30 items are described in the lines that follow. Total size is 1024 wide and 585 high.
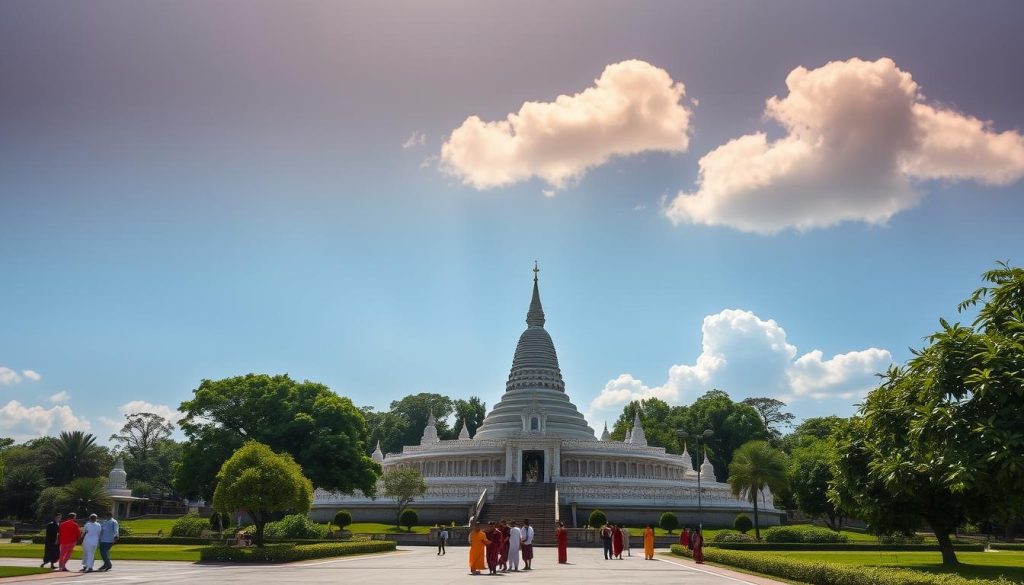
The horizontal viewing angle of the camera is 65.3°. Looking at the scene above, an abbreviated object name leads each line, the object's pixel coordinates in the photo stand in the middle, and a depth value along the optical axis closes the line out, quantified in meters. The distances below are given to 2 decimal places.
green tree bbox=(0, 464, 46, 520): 80.75
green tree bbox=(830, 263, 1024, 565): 20.38
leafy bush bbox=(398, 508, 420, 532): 62.62
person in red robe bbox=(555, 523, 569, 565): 35.50
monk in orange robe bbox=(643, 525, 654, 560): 40.19
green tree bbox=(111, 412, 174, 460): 122.38
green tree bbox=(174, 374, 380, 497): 54.81
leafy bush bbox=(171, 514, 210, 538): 51.00
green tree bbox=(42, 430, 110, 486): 91.50
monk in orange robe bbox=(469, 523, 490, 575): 29.00
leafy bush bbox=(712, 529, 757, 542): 49.58
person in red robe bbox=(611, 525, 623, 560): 39.81
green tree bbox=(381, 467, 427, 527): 63.66
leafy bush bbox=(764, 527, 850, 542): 52.22
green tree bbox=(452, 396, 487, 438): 140.75
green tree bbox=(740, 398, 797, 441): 139.50
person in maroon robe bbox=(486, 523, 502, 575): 29.48
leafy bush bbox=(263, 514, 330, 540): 48.56
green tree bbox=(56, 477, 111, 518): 73.38
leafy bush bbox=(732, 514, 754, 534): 63.69
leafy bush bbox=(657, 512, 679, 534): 63.56
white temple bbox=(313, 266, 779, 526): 69.25
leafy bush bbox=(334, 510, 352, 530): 61.07
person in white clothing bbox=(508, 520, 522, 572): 31.11
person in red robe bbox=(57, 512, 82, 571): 27.94
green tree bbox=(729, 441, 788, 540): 59.12
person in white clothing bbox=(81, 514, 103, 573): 27.31
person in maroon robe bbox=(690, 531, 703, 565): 37.00
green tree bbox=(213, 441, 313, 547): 36.59
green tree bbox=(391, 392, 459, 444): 137.00
